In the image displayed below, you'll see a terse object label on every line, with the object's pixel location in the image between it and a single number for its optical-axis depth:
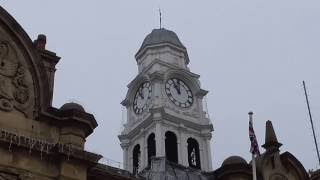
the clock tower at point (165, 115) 60.50
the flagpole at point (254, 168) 32.87
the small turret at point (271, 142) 38.59
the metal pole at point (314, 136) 45.53
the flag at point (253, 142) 34.12
